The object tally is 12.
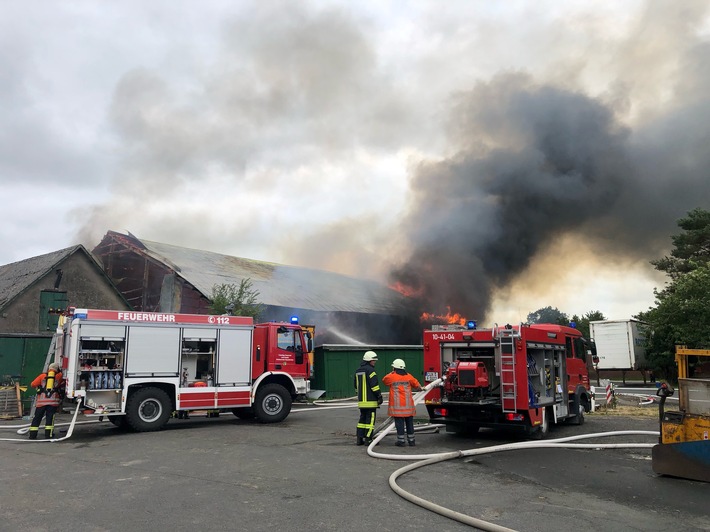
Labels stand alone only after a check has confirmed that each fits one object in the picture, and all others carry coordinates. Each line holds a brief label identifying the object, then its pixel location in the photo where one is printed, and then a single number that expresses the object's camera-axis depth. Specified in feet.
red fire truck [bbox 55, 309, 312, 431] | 35.24
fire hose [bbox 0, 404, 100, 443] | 32.96
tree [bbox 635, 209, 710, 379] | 75.46
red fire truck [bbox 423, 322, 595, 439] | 29.86
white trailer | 87.35
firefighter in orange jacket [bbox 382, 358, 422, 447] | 28.94
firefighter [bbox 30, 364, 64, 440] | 33.76
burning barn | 80.53
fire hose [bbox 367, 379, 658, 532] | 15.43
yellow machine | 20.62
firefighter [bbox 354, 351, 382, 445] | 29.04
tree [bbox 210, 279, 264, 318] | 69.56
